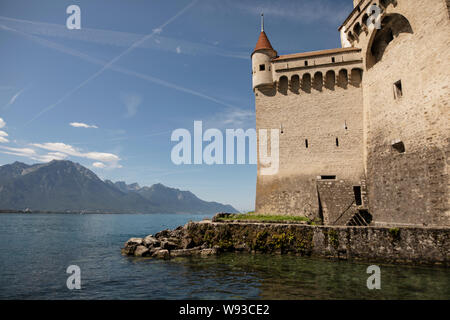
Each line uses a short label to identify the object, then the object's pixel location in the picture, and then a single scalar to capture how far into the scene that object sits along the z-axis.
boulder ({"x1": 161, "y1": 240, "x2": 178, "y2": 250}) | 16.48
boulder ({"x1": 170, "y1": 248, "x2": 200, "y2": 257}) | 15.29
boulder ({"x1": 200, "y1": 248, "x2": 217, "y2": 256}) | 15.22
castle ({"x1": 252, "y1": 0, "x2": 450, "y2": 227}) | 14.00
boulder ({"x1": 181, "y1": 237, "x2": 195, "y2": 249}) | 16.33
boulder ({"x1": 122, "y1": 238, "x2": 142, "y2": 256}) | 16.83
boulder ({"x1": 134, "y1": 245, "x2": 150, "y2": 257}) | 15.77
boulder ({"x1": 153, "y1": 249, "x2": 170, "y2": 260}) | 14.91
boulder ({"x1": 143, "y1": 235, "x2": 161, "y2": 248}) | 17.00
